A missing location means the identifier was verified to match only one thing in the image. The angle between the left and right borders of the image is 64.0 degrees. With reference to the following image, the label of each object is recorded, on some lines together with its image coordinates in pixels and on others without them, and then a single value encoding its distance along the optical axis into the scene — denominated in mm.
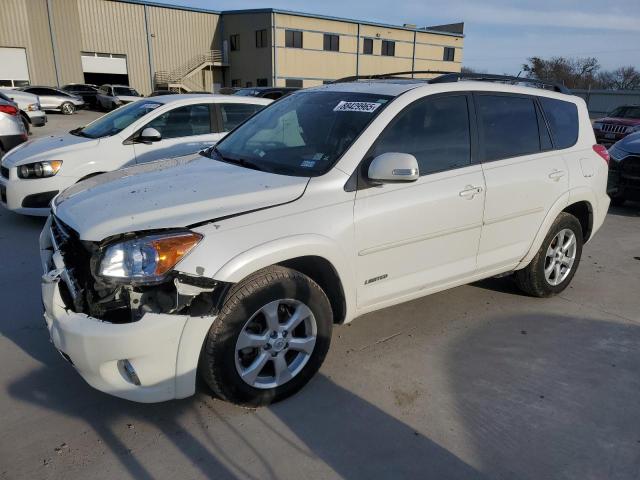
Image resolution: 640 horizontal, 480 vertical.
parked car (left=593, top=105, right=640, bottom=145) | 15359
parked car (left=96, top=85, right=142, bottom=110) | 30791
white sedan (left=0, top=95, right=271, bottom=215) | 5980
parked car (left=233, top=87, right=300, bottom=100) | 14781
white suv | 2512
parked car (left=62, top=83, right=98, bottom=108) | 33625
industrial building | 38562
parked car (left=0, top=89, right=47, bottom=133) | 17172
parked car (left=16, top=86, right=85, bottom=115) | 28234
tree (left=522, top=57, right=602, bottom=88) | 58056
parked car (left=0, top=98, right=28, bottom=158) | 8906
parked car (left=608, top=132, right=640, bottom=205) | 8048
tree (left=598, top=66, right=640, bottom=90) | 58438
